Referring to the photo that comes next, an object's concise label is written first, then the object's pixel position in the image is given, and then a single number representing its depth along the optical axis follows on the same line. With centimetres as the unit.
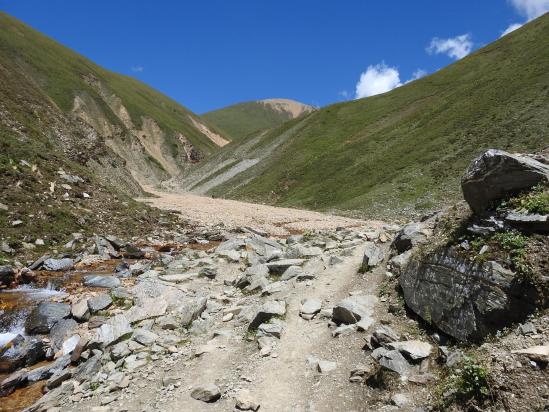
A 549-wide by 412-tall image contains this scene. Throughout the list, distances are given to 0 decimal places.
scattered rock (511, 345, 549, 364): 699
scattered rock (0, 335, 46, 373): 1267
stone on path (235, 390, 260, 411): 903
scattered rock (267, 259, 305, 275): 1784
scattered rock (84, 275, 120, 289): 1870
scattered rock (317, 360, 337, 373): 991
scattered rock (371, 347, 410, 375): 891
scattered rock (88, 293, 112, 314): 1561
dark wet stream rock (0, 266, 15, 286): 1859
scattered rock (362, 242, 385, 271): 1524
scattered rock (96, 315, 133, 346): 1301
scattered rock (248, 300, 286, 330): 1277
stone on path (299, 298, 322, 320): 1290
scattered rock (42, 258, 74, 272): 2072
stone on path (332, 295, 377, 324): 1166
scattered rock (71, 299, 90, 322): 1522
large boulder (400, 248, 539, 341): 840
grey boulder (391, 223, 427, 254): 1412
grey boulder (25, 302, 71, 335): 1473
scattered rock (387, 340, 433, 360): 920
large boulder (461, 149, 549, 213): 991
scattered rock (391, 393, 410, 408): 808
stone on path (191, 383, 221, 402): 956
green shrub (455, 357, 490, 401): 714
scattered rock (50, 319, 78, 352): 1393
